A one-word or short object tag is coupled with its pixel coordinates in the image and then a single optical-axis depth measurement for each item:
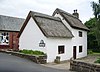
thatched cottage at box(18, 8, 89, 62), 9.55
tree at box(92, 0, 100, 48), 12.71
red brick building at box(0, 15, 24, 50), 14.61
